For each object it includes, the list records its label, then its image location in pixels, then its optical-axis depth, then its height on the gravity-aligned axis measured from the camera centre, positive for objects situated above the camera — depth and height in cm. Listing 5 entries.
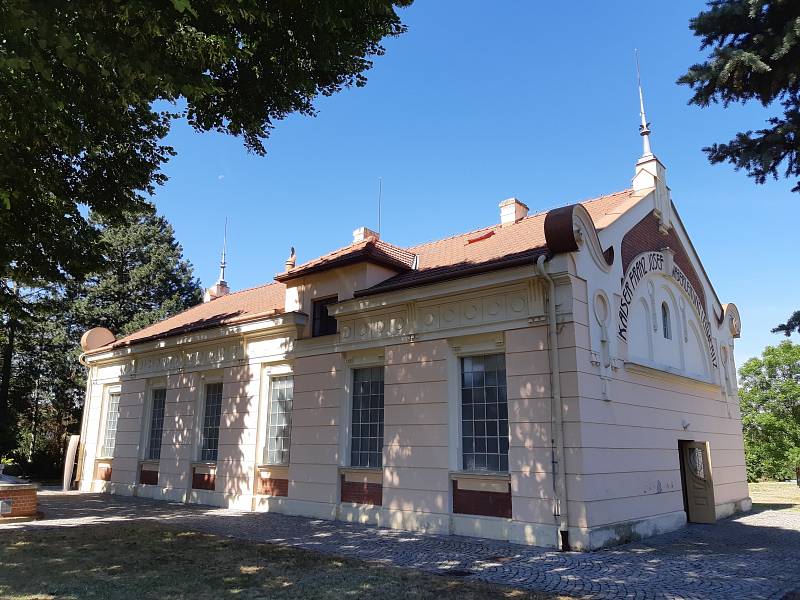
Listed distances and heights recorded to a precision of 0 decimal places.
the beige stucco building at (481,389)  1083 +135
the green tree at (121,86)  673 +498
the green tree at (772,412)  3759 +260
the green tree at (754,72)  840 +547
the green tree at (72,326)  3072 +632
